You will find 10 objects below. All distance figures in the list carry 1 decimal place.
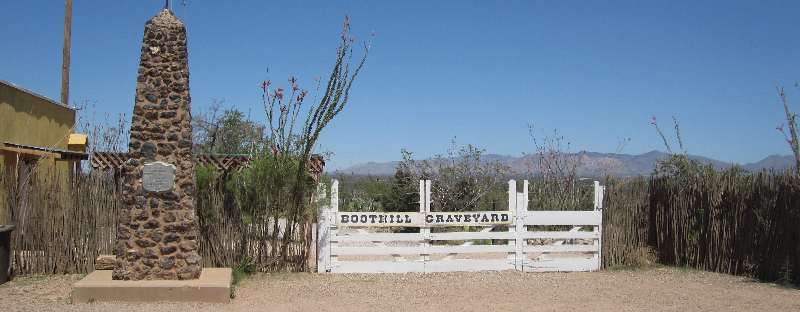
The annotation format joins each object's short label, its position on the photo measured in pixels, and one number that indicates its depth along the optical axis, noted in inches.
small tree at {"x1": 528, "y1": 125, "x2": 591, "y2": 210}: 636.7
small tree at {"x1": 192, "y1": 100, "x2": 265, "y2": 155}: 1105.4
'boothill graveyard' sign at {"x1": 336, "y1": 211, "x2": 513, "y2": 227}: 474.9
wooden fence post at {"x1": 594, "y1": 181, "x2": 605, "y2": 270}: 512.1
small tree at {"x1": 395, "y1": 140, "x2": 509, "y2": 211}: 782.5
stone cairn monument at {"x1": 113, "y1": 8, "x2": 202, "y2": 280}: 395.5
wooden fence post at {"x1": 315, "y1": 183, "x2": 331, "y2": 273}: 474.0
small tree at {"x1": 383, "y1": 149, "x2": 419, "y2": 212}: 827.4
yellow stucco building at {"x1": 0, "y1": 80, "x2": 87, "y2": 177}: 547.2
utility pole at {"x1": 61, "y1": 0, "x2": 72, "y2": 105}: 708.0
